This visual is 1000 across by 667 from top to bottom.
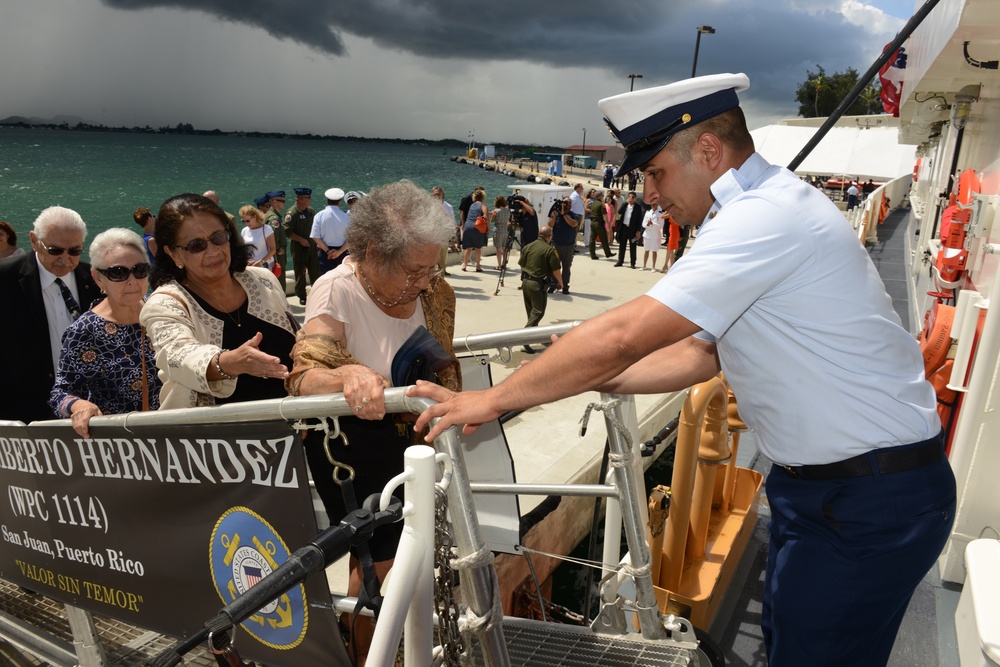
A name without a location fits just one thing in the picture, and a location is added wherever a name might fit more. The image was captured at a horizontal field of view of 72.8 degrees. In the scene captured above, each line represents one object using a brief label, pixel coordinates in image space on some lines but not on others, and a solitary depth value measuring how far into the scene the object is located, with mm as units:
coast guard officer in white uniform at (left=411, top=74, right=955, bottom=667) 1609
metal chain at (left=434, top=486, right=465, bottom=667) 1513
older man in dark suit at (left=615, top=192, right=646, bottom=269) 15156
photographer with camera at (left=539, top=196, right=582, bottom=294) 12492
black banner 1871
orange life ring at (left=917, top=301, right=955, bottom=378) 4668
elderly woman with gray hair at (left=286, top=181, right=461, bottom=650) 2354
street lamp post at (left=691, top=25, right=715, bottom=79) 21830
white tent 23000
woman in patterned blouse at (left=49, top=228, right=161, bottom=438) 2865
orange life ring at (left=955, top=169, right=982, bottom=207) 5477
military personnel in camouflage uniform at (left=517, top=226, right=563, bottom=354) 9094
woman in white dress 15306
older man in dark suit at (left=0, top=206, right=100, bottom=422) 3406
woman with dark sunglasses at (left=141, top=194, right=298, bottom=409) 2346
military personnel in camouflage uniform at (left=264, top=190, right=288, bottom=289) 9953
